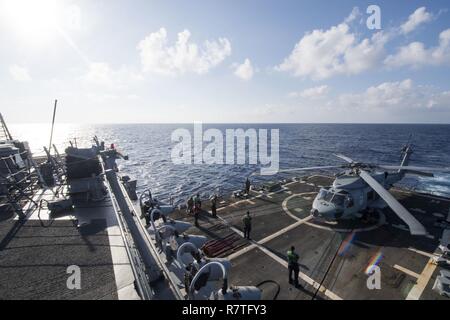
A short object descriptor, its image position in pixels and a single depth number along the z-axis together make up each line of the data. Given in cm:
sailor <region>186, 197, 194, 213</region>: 2147
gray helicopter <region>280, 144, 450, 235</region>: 1764
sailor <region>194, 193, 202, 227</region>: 1955
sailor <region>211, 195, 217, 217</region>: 2091
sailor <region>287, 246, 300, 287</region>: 1197
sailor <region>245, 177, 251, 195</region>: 2733
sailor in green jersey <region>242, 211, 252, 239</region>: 1673
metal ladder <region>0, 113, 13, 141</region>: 2385
